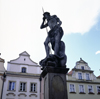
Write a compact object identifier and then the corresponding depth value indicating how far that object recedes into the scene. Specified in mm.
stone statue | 3976
